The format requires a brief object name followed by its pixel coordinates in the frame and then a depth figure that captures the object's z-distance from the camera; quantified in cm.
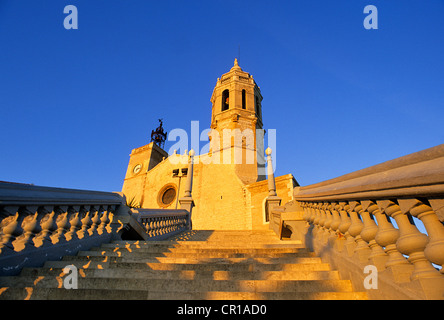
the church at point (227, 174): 1609
